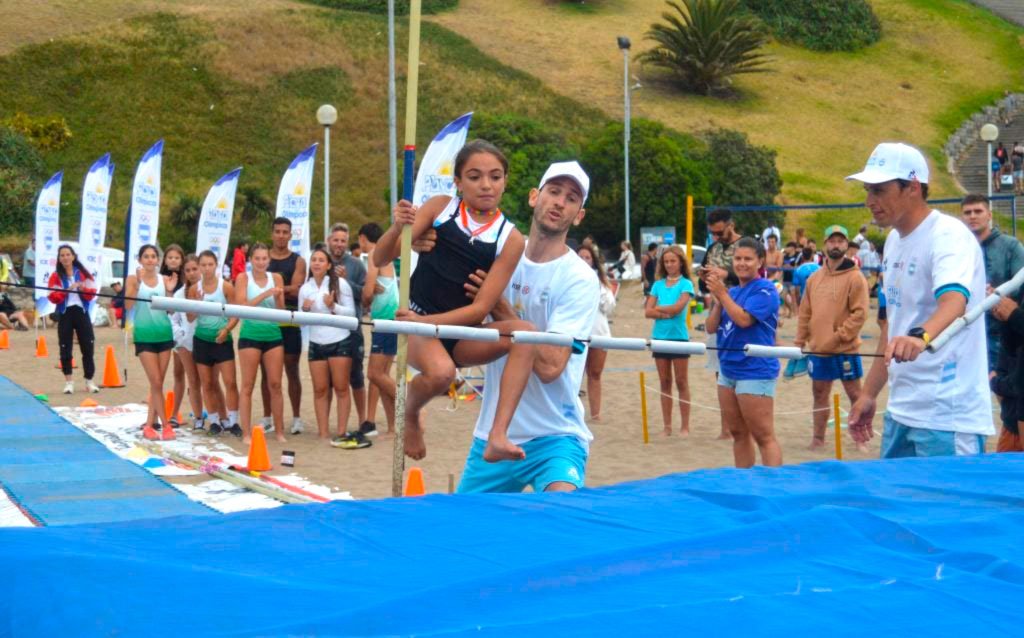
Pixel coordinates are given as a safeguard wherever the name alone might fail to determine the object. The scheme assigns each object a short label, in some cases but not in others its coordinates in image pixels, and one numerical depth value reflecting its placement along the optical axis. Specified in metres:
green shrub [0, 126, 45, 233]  40.34
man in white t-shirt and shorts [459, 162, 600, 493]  4.62
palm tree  60.59
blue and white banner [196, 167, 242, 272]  17.19
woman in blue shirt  8.04
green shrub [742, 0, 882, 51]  69.38
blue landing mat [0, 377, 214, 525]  7.82
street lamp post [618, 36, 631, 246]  39.16
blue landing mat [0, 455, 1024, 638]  2.46
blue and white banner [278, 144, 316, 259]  18.55
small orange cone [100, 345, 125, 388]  15.48
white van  25.19
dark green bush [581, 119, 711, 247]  42.38
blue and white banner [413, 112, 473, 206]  15.28
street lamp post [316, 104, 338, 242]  25.64
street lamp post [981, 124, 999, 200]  33.88
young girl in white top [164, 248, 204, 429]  11.30
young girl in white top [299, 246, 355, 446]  10.83
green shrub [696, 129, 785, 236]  45.44
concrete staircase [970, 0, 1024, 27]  74.06
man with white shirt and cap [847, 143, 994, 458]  4.77
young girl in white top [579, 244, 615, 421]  12.02
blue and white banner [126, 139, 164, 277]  16.56
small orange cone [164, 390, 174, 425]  12.23
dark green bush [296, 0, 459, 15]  67.25
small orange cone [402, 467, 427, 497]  7.64
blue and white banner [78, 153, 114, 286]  18.86
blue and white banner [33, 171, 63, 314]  19.38
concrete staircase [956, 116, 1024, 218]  52.56
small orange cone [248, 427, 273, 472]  9.45
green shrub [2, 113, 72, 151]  45.72
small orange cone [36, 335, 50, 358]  19.27
